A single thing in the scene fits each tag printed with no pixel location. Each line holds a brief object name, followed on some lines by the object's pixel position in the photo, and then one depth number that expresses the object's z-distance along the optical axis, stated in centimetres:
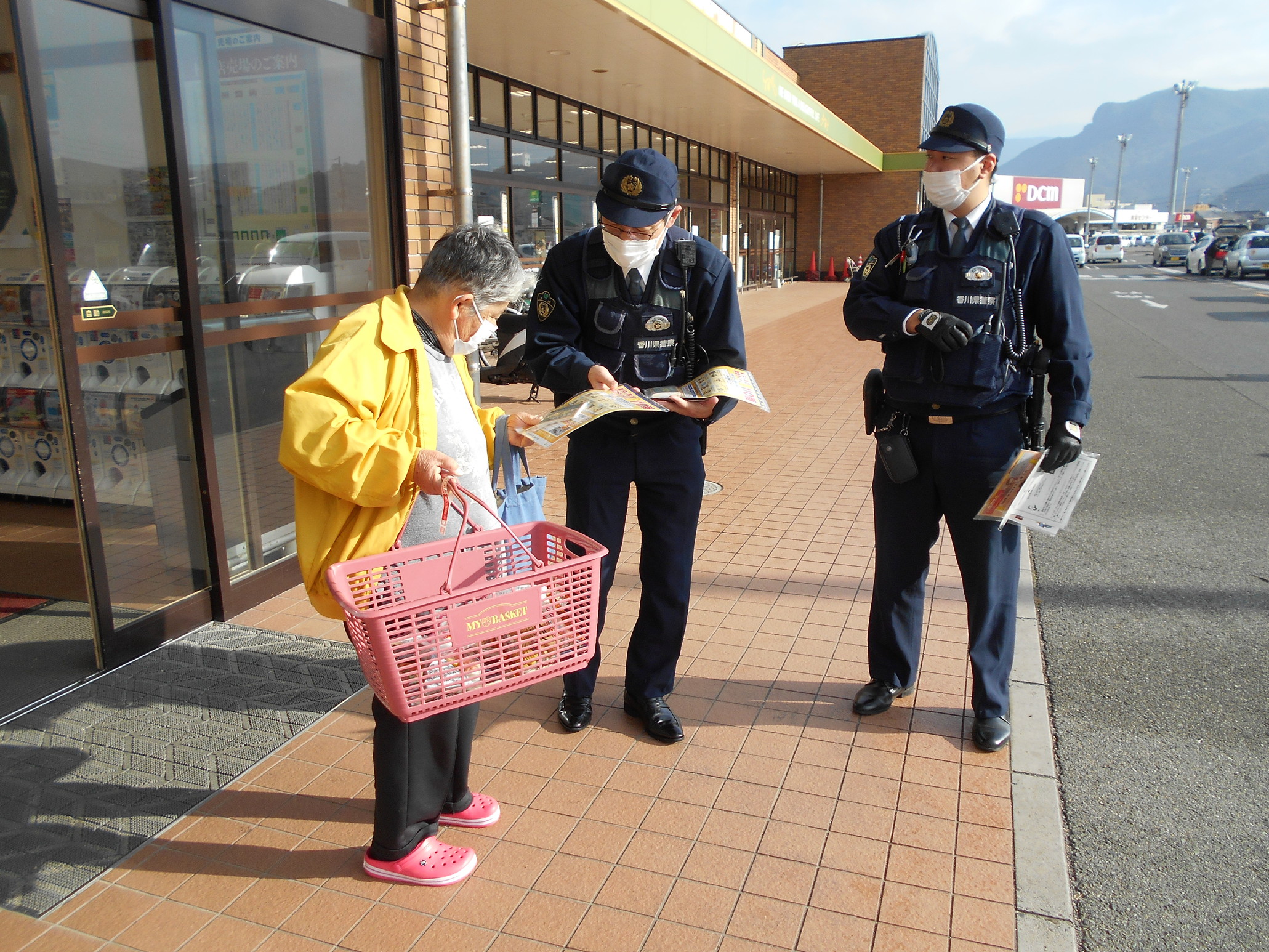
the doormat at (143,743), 281
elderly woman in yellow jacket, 218
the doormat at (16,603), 463
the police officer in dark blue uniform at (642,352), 318
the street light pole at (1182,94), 7956
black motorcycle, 984
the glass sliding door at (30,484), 398
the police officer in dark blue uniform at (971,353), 314
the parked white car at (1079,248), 4841
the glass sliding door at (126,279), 376
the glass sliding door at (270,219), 432
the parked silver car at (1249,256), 3478
